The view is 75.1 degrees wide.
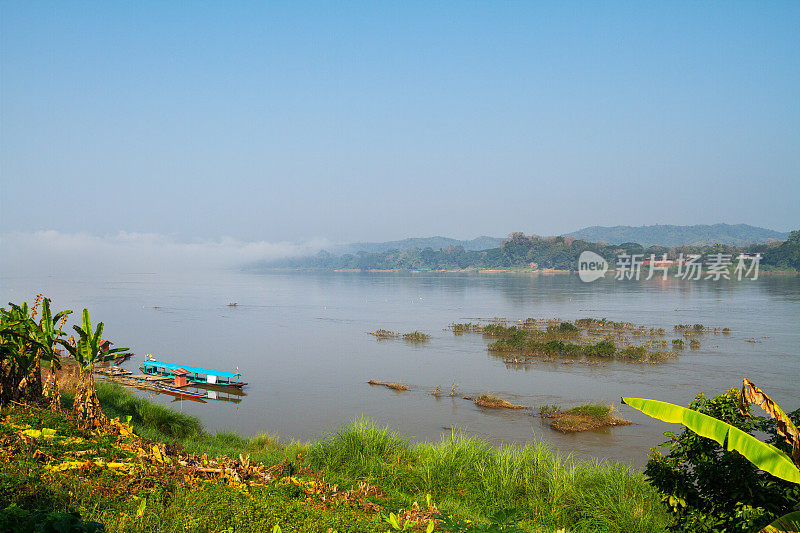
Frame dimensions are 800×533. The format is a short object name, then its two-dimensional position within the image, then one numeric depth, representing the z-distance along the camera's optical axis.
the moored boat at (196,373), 20.61
